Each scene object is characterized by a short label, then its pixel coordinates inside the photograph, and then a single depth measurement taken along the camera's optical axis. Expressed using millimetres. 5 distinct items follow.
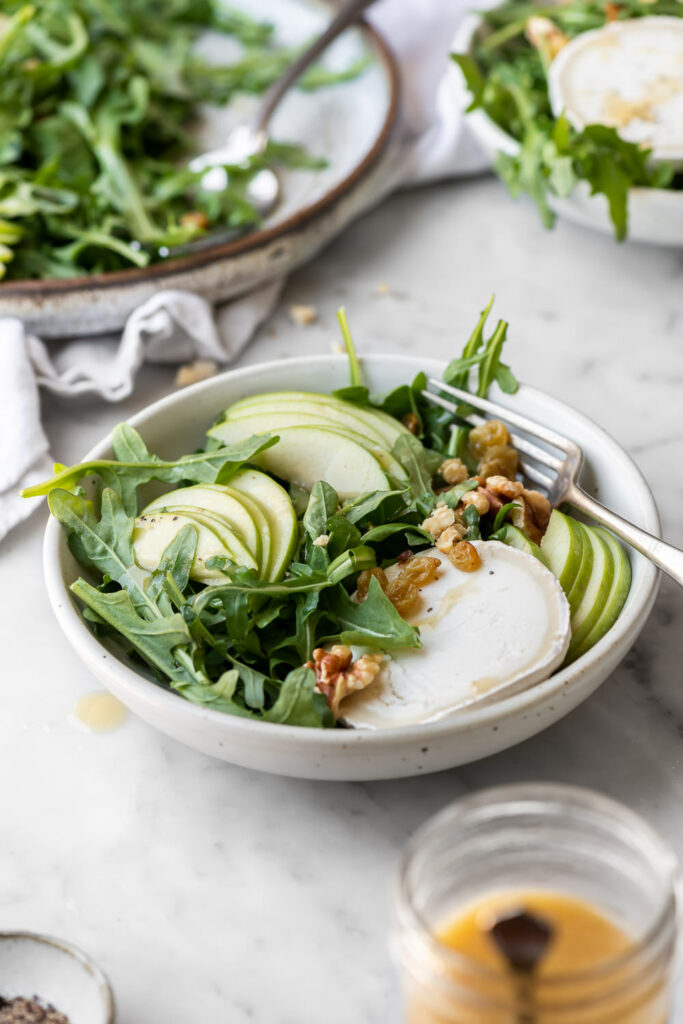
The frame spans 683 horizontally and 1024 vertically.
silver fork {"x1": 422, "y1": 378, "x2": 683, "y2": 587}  1593
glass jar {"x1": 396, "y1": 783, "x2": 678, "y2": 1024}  920
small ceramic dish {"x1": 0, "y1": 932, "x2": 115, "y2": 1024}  1238
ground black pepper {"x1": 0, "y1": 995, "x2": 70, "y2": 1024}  1231
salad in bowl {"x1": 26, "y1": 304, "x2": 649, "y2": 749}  1446
